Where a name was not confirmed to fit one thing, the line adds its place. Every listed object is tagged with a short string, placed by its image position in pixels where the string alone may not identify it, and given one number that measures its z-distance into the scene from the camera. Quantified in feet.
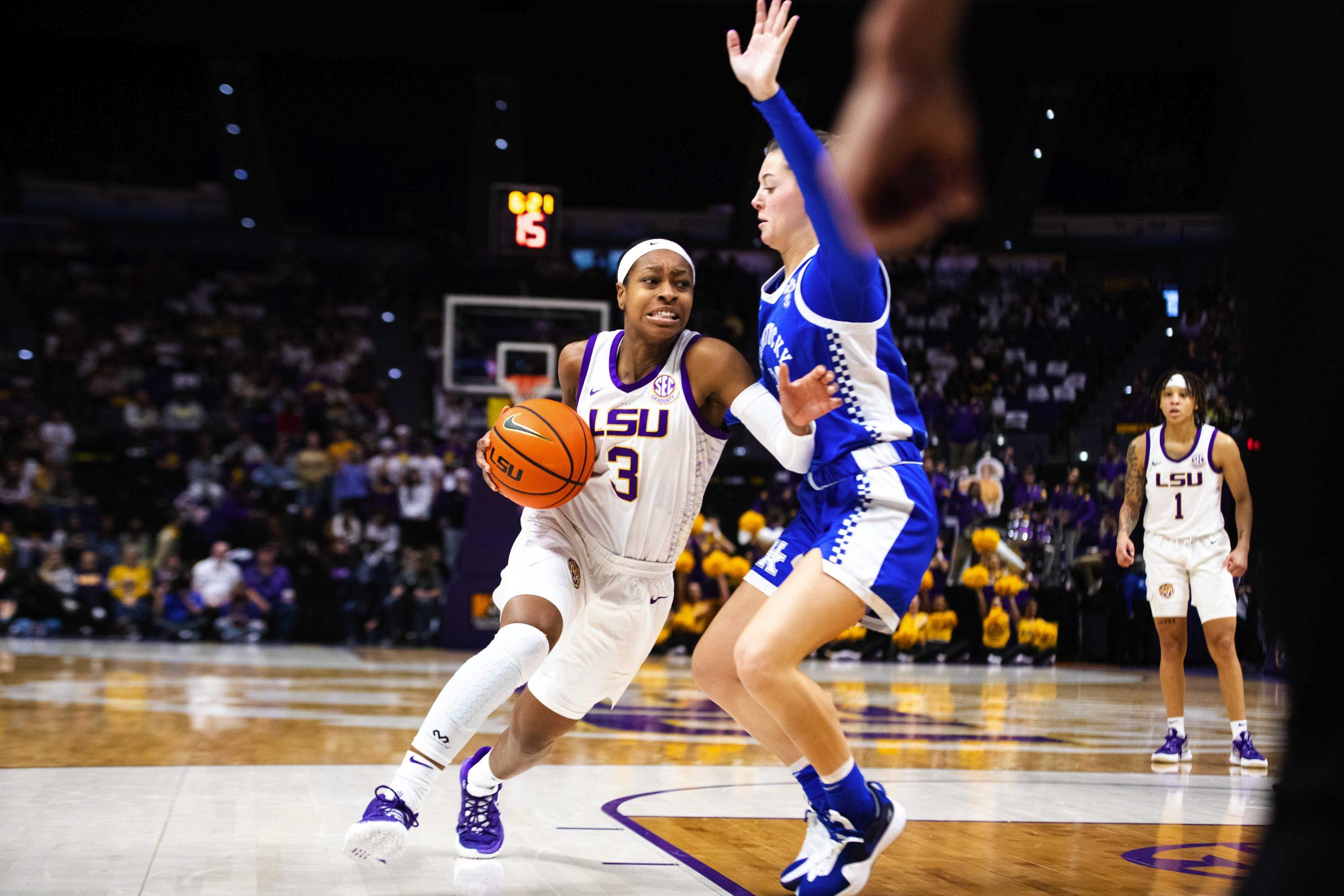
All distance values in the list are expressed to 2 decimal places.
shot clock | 40.06
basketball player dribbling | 12.84
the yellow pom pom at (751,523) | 48.88
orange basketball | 12.60
